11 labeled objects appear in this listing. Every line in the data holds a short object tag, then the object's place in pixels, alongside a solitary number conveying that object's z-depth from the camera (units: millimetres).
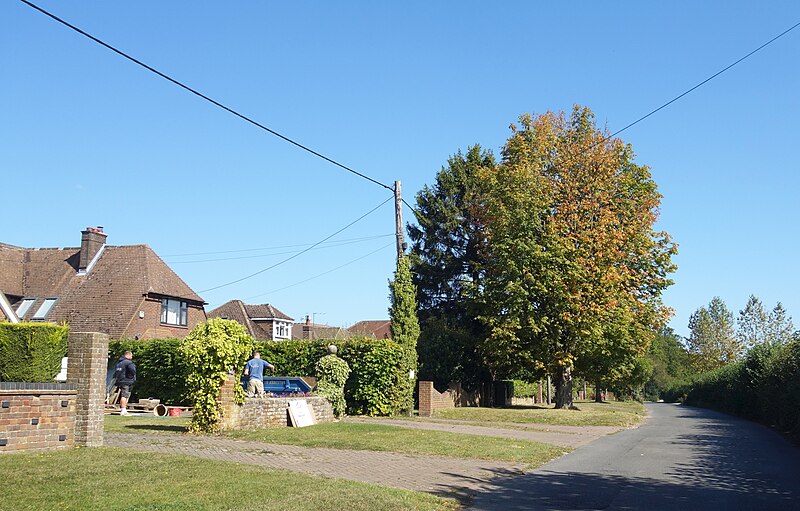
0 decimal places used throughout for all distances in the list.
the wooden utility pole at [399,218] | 25641
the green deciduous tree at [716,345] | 83188
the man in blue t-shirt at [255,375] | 18141
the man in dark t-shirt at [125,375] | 21016
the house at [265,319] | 58931
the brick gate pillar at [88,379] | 11898
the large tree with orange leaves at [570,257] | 30781
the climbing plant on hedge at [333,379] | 21516
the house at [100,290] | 37969
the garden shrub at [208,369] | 15602
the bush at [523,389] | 43653
